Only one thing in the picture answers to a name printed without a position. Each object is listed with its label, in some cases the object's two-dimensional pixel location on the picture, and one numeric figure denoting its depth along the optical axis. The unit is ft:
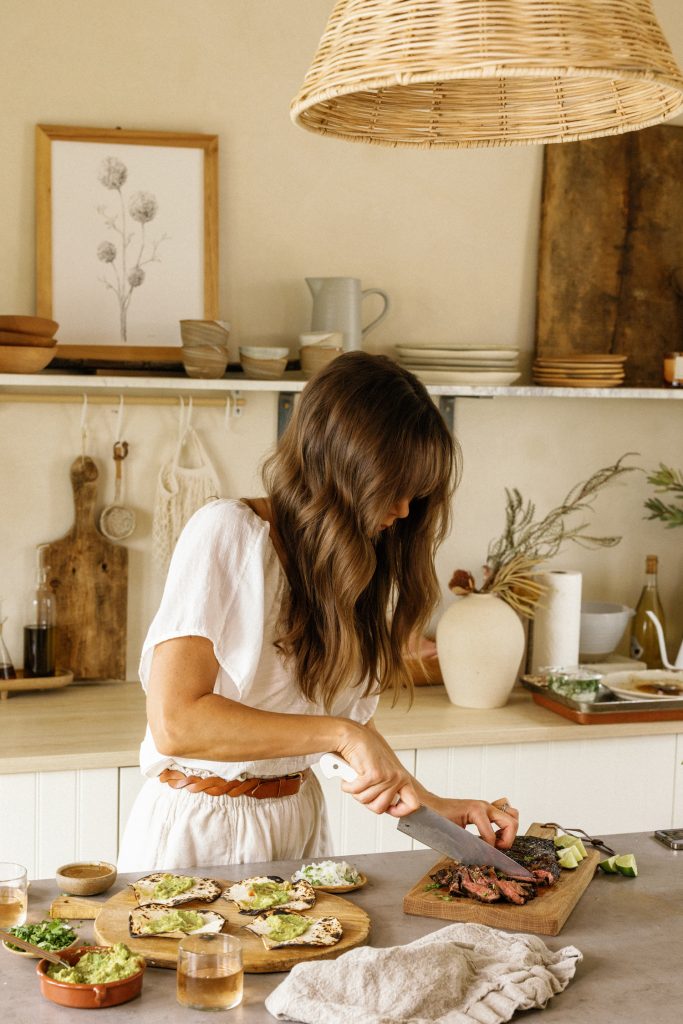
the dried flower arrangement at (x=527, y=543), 9.90
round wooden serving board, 4.45
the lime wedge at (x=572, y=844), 5.72
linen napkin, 4.05
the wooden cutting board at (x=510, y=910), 4.95
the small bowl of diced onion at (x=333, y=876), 5.28
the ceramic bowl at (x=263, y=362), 9.48
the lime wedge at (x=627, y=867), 5.66
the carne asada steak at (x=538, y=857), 5.37
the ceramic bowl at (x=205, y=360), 9.30
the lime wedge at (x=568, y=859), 5.59
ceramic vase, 9.55
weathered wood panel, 10.70
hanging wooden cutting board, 9.86
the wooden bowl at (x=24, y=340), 8.88
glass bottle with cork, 10.89
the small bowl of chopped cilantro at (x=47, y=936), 4.52
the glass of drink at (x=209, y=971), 4.09
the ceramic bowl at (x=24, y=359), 8.87
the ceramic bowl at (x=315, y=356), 9.53
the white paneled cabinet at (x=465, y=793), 8.12
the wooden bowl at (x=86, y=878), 5.11
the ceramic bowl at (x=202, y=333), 9.27
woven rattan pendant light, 3.74
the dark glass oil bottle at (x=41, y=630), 9.57
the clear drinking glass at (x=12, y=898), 4.73
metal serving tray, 9.23
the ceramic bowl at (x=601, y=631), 10.68
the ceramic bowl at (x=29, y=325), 8.85
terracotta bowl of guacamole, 4.13
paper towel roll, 10.16
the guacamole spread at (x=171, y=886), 4.99
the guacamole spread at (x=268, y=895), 4.92
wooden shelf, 9.09
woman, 5.33
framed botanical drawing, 9.55
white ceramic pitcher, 9.72
